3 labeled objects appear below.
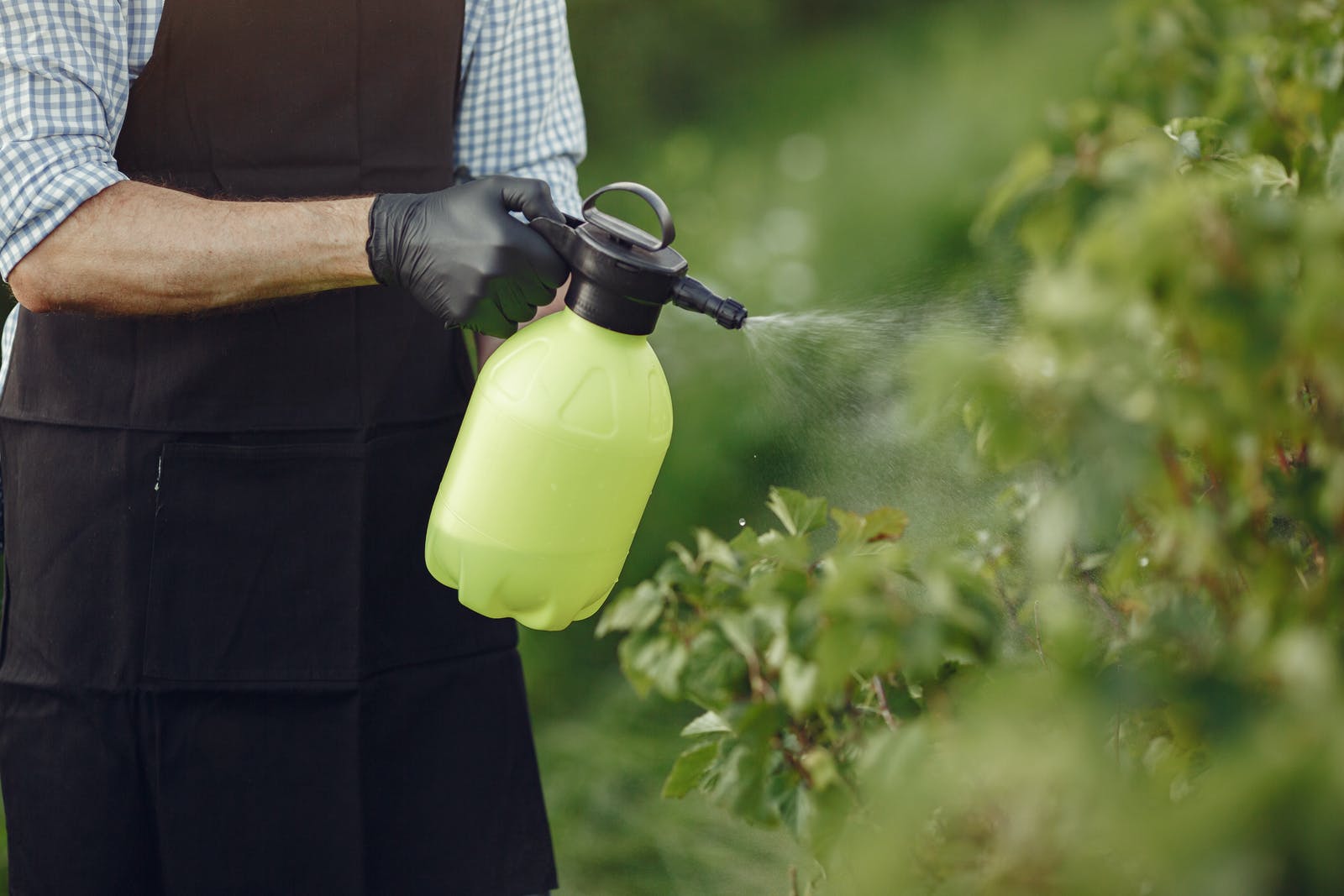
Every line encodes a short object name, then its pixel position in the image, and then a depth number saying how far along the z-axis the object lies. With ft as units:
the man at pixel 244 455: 9.35
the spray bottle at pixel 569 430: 9.22
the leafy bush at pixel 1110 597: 7.02
